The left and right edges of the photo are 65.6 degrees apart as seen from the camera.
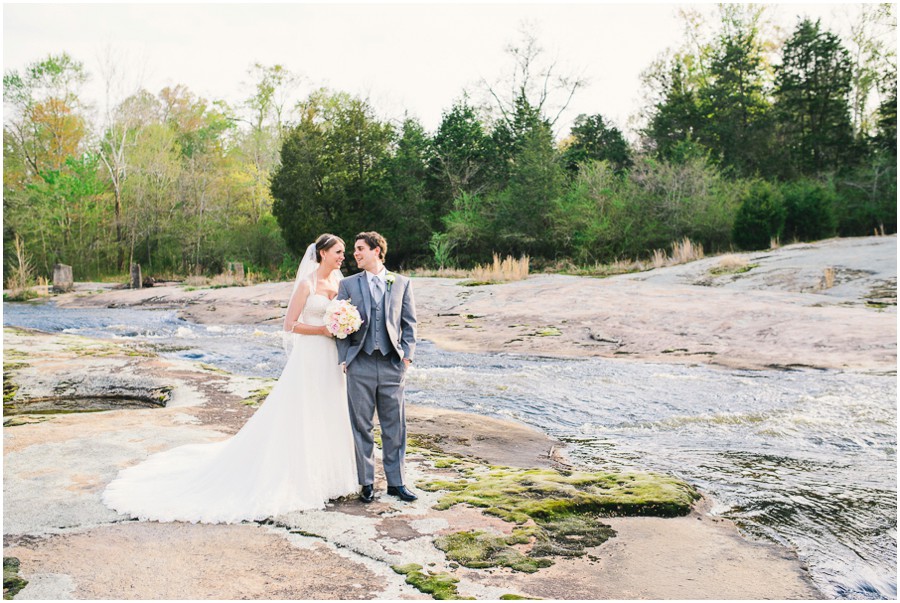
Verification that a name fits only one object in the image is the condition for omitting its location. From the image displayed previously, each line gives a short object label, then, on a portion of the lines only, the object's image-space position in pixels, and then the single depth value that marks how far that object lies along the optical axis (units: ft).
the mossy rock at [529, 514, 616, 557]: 12.22
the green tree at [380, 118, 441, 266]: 100.27
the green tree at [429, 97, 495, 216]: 102.17
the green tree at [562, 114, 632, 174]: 109.50
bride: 14.24
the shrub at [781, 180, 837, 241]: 77.51
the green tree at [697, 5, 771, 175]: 113.09
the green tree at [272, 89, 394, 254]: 99.76
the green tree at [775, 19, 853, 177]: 108.88
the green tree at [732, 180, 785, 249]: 76.02
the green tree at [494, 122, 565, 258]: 89.20
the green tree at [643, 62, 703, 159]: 118.11
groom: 14.93
